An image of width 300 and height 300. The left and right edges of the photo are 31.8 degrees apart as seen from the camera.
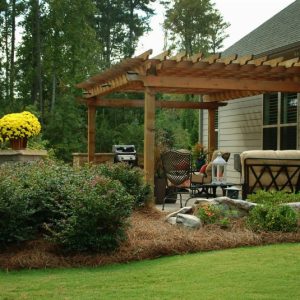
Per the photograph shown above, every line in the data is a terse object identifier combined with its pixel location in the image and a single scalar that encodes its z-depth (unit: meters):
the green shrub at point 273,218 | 6.18
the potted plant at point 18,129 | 9.23
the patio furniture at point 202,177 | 10.27
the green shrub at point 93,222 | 5.31
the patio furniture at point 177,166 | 8.93
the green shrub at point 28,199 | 5.46
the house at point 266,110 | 11.37
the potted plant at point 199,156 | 13.43
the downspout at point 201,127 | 16.33
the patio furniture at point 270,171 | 8.28
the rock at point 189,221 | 6.34
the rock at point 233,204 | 6.85
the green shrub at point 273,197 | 7.03
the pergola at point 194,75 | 8.52
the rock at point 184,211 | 7.02
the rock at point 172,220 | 6.82
